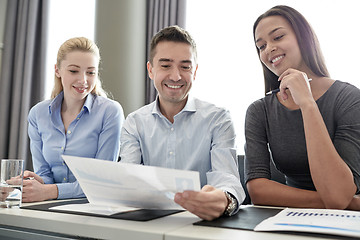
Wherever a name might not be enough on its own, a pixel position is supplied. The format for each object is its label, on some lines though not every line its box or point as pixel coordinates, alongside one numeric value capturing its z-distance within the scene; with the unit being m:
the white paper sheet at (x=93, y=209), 0.99
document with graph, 0.72
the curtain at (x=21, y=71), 3.99
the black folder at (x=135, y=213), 0.91
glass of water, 1.11
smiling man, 1.50
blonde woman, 1.75
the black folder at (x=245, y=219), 0.83
